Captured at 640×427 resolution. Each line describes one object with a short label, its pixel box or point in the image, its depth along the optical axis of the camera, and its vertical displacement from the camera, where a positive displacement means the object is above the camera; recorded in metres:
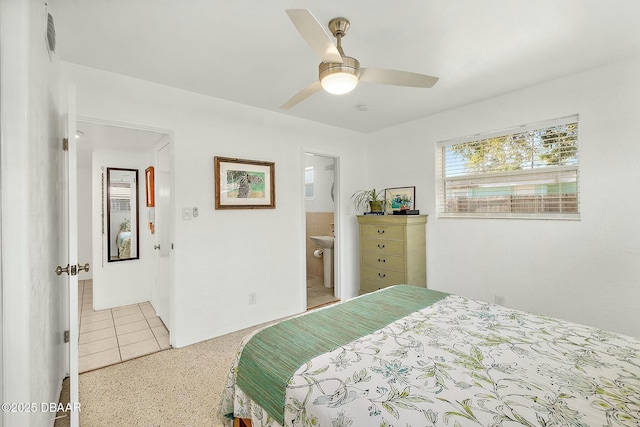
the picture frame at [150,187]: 3.64 +0.39
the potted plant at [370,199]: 3.92 +0.21
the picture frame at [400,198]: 3.76 +0.21
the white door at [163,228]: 2.91 -0.13
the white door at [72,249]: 1.58 -0.18
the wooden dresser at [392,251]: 3.39 -0.47
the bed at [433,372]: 0.92 -0.63
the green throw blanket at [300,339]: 1.20 -0.62
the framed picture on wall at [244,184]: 2.94 +0.34
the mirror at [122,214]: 3.97 +0.04
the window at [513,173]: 2.64 +0.40
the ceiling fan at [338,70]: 1.28 +0.80
